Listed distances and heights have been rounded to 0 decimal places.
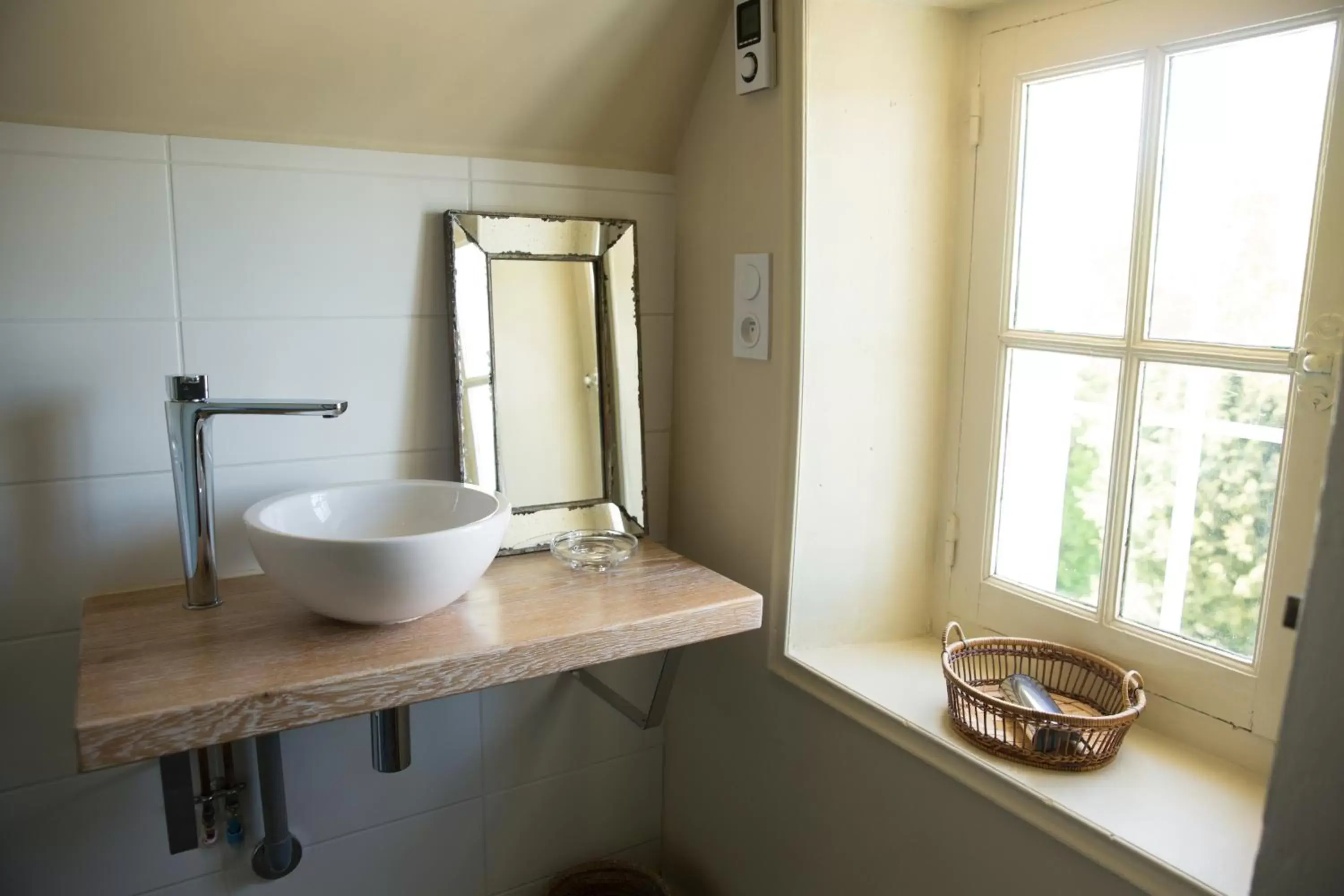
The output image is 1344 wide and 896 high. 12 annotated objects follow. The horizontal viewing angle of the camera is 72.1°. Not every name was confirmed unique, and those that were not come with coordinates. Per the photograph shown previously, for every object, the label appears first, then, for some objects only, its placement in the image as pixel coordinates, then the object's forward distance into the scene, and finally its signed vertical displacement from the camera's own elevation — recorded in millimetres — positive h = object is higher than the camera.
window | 1101 -37
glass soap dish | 1455 -366
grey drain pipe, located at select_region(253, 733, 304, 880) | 1310 -728
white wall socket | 1451 +28
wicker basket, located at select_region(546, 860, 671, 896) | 1729 -1041
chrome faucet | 1199 -186
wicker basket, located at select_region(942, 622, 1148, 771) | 1127 -497
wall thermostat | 1369 +418
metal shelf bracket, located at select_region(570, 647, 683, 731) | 1503 -633
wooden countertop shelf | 967 -392
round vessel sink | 1067 -283
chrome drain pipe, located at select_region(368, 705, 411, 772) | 1344 -600
